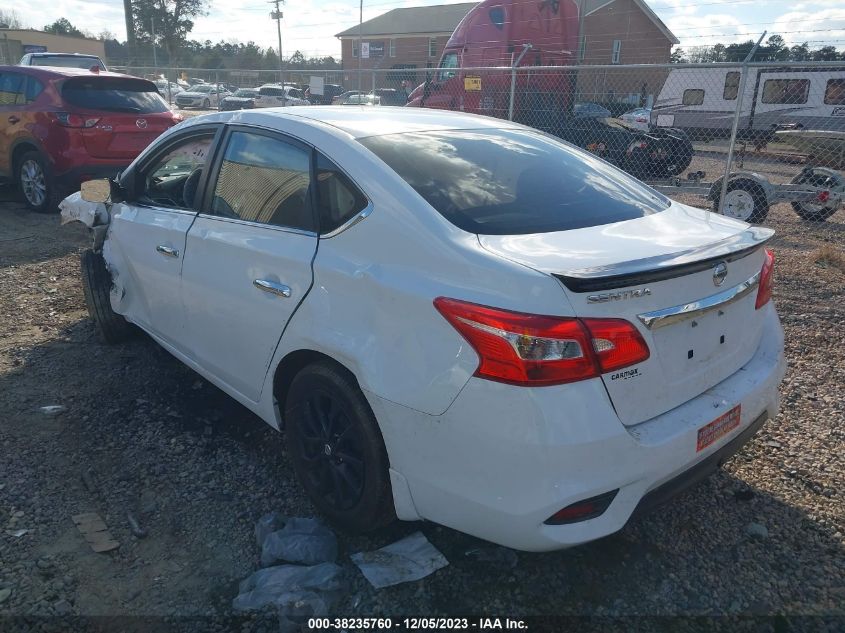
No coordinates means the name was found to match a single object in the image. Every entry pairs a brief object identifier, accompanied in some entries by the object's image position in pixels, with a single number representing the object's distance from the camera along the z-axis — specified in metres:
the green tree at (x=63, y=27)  69.06
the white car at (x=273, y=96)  22.16
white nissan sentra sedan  2.03
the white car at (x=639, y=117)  16.11
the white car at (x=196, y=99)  34.75
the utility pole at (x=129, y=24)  27.56
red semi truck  12.33
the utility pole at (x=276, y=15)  30.82
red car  8.22
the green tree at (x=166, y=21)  57.78
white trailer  17.67
